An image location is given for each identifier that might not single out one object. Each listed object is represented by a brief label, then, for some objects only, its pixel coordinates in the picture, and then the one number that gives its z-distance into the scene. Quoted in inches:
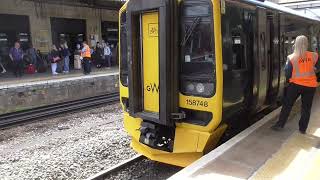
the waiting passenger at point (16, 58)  654.0
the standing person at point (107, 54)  866.2
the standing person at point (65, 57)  726.6
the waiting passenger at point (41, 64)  735.7
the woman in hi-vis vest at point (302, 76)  230.8
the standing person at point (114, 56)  936.3
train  209.2
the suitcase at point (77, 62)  823.7
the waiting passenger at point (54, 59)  686.2
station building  746.8
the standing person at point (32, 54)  714.2
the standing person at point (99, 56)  865.5
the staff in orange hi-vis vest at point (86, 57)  657.8
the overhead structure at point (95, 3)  825.7
